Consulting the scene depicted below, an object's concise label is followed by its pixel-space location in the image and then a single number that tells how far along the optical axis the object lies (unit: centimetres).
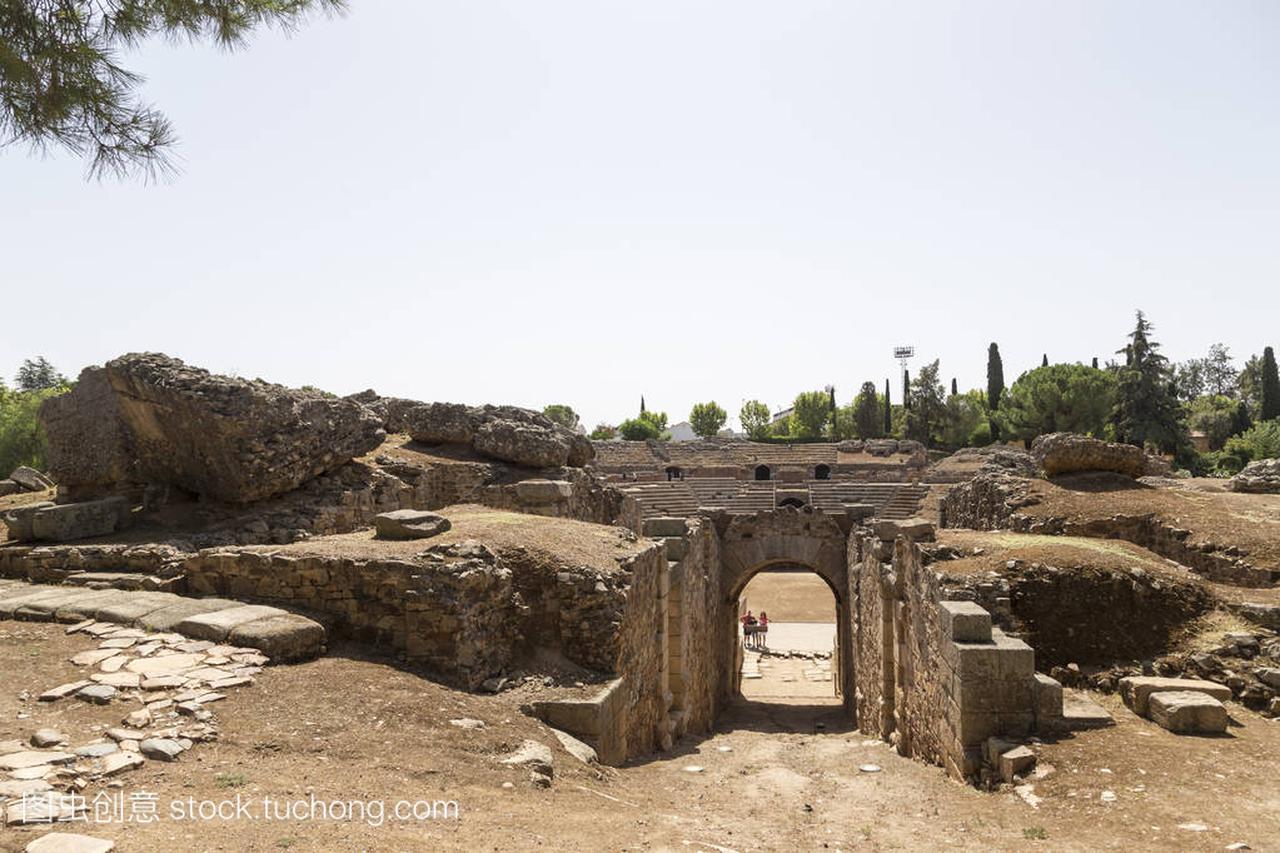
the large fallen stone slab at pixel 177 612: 680
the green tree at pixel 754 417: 8458
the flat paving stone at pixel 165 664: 586
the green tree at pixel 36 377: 6694
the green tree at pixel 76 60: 761
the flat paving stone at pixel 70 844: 336
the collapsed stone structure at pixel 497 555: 733
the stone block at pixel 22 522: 958
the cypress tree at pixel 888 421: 6775
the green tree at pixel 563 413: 8525
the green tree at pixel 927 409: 6184
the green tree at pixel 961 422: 6091
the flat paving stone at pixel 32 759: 419
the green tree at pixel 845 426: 6994
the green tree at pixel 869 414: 6775
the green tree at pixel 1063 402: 4806
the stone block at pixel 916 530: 1088
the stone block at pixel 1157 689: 701
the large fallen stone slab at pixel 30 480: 1542
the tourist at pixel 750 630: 2441
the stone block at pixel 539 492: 1528
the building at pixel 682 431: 10444
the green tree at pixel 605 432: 8288
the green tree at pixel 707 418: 8462
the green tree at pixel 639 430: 7512
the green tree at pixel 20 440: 2898
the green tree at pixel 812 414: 7706
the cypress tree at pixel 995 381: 6116
